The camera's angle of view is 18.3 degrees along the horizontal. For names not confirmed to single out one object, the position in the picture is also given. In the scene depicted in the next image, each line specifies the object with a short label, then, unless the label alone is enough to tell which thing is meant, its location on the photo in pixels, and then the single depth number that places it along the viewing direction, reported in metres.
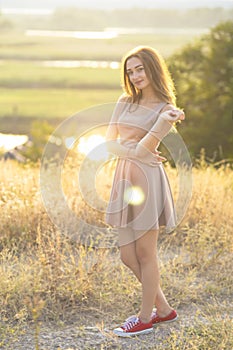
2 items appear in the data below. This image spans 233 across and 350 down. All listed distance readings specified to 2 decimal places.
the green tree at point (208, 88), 12.47
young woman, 3.77
